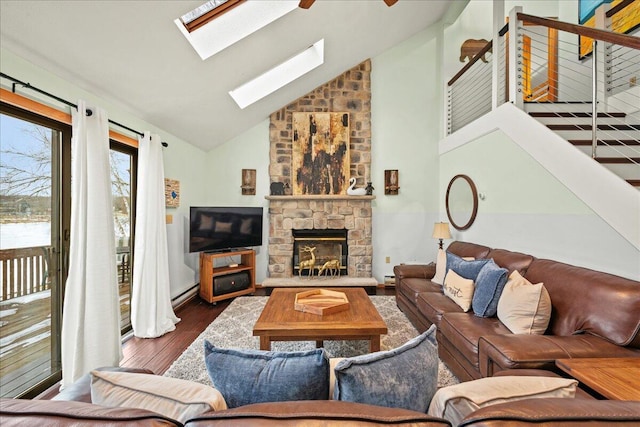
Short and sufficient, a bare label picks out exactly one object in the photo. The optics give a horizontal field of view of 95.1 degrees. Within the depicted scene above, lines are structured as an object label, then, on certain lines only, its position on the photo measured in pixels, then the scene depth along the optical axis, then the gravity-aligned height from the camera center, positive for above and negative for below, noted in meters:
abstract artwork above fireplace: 5.03 +1.01
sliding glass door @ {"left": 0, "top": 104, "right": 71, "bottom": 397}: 1.98 -0.25
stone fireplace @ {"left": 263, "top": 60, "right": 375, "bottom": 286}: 4.98 +0.20
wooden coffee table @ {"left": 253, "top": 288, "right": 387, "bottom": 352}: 2.21 -0.88
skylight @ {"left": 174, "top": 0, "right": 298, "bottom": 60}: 2.76 +1.84
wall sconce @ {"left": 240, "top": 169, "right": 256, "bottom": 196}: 5.05 +0.50
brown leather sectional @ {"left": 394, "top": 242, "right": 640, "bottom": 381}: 1.60 -0.75
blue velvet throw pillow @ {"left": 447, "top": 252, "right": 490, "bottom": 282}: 2.74 -0.55
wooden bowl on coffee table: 2.47 -0.82
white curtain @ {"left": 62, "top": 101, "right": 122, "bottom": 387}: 2.17 -0.40
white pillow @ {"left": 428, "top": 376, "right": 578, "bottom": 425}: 0.80 -0.52
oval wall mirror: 3.87 +0.13
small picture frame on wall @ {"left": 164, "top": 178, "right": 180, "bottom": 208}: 3.75 +0.25
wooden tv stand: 4.09 -0.87
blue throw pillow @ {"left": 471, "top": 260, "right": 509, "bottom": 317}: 2.35 -0.66
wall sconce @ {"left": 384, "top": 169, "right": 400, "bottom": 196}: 5.01 +0.50
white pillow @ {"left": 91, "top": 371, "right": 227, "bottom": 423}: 0.80 -0.53
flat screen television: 4.10 -0.25
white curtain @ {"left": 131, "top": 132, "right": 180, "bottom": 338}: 3.07 -0.46
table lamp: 4.05 -0.28
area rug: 2.37 -1.30
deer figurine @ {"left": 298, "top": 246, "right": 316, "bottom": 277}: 4.80 -0.86
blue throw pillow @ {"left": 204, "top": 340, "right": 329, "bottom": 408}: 0.91 -0.52
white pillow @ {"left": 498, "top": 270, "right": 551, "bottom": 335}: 1.98 -0.69
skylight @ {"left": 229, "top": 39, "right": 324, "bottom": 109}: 4.32 +2.03
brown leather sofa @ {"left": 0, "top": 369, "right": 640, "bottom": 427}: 0.60 -0.44
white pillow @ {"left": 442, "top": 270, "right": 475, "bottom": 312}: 2.59 -0.73
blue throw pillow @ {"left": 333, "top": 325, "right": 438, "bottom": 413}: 0.89 -0.53
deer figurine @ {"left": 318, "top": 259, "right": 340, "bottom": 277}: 4.80 -0.92
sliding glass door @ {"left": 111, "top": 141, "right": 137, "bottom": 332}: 3.14 -0.02
